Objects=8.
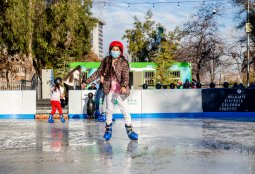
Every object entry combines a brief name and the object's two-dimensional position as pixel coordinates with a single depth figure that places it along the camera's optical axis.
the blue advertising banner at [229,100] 17.56
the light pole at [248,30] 28.38
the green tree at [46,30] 29.00
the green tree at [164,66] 28.95
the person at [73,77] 25.77
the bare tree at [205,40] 30.84
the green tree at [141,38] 46.50
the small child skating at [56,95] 15.57
